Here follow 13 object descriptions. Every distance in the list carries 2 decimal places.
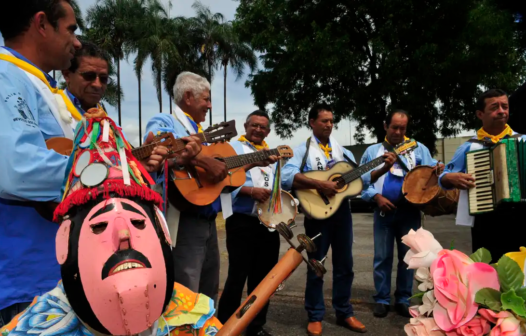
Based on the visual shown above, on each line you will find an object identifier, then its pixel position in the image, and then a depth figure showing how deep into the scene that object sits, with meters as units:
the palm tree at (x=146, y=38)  21.08
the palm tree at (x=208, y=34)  23.45
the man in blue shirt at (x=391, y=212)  4.12
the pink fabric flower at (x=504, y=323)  0.86
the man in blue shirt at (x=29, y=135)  1.08
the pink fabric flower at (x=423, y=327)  0.97
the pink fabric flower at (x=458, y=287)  0.92
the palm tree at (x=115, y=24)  20.66
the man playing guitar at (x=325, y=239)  3.77
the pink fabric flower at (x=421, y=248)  1.04
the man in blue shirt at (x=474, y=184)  3.07
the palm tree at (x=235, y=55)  23.31
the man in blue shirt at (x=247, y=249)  3.46
